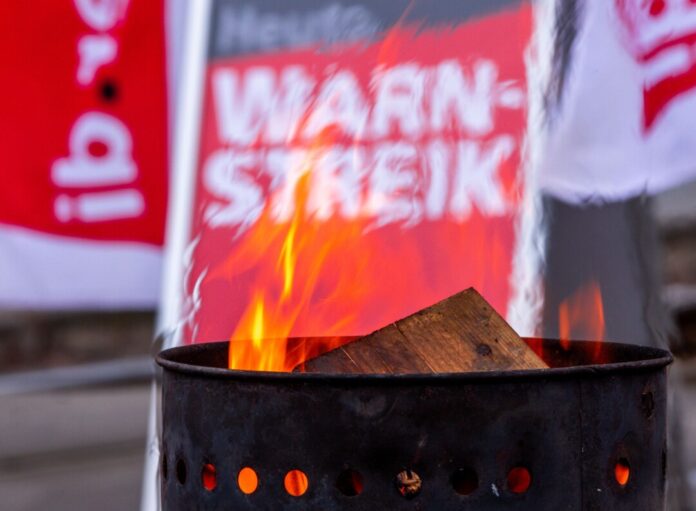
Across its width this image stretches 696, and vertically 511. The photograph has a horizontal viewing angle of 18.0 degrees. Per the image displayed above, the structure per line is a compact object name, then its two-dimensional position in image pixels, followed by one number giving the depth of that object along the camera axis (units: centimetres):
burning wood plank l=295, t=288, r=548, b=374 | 380
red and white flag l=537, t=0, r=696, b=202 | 561
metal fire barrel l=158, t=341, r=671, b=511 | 321
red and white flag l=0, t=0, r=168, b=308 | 646
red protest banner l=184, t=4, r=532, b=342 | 542
